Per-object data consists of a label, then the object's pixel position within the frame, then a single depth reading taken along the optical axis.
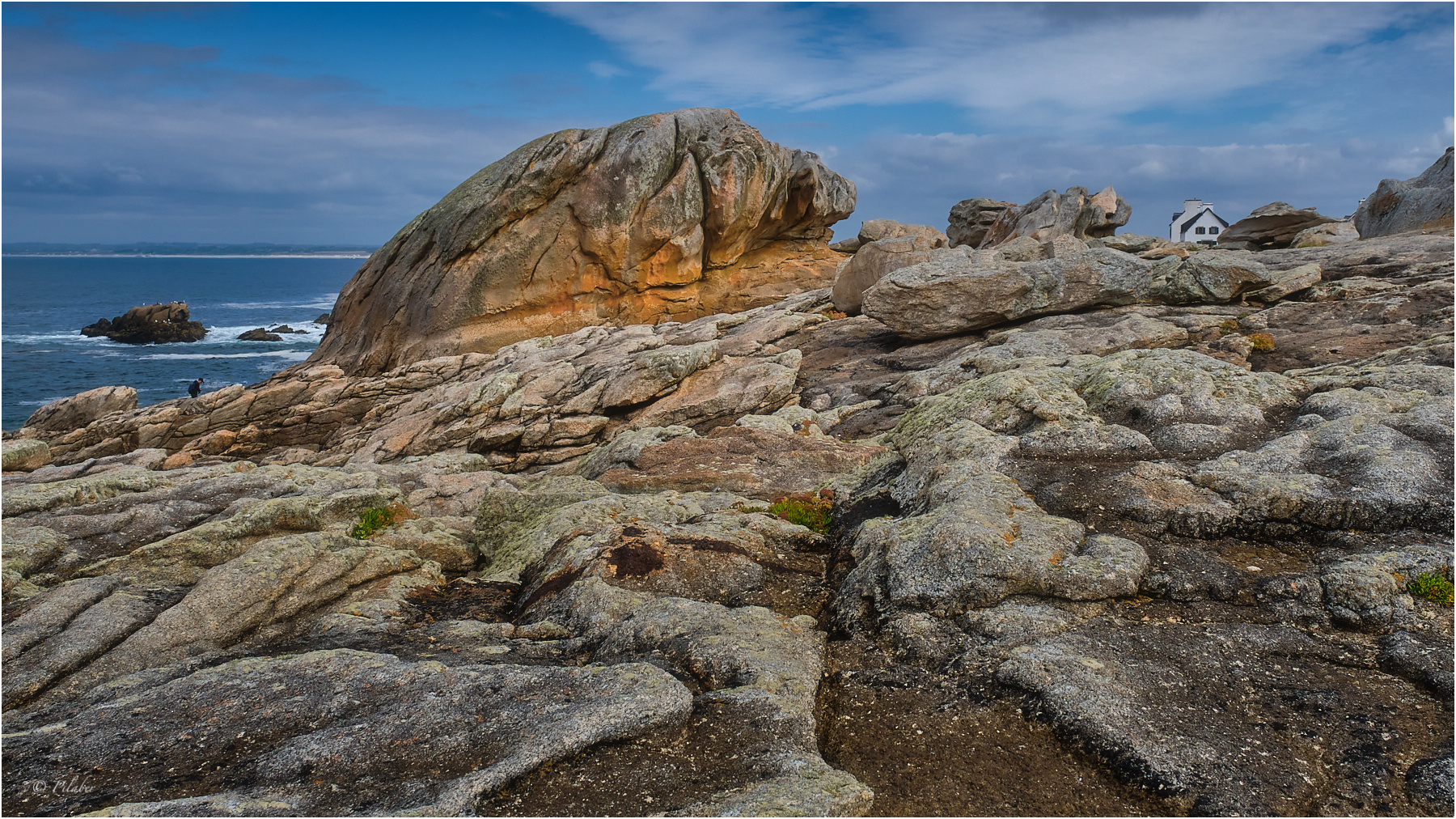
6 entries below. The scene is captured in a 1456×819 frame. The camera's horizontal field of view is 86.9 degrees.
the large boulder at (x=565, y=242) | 42.00
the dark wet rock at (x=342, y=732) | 6.98
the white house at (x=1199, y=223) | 139.38
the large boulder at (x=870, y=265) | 34.84
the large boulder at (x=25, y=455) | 27.98
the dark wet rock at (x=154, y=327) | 120.38
